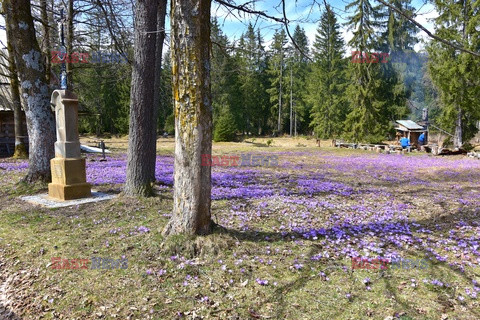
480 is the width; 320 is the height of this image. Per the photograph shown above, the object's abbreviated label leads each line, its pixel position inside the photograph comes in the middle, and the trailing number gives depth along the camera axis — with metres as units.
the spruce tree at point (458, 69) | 21.42
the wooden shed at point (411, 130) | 23.97
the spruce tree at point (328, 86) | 39.69
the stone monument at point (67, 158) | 7.08
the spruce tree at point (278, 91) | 50.59
